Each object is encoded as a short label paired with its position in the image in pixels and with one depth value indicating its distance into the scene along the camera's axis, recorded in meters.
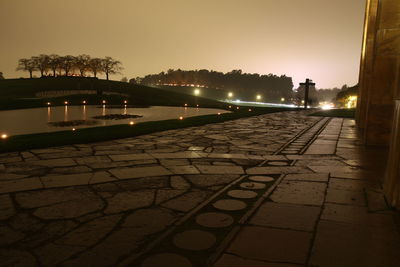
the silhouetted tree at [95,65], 84.47
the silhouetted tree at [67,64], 81.25
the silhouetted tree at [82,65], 82.88
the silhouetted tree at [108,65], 89.12
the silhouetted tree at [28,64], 83.50
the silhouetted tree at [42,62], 80.93
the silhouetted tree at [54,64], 79.88
